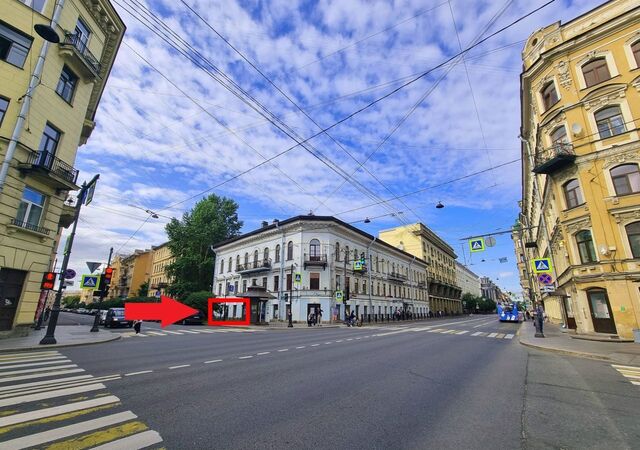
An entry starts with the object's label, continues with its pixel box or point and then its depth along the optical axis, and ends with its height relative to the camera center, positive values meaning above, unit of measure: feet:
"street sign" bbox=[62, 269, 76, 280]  65.31 +7.32
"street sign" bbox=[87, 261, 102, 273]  56.13 +7.77
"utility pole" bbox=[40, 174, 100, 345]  43.92 +7.53
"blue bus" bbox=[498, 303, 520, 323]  144.79 -2.09
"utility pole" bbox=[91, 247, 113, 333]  64.80 +4.16
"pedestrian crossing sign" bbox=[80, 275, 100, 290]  65.05 +5.83
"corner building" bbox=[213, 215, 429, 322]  119.55 +17.11
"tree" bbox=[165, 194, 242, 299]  152.05 +33.88
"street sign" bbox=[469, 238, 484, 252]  65.77 +13.69
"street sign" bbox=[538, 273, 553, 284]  57.11 +5.66
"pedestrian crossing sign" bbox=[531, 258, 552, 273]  59.98 +8.39
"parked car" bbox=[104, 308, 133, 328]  87.20 -2.66
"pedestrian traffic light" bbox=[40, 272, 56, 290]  48.78 +4.50
